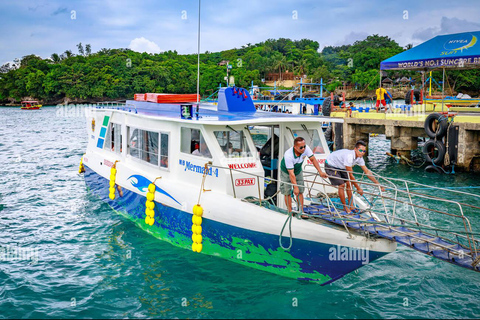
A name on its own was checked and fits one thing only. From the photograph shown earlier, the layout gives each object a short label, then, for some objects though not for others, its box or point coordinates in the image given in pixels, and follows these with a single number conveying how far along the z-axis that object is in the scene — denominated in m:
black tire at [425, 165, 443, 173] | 19.16
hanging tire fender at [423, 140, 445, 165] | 19.03
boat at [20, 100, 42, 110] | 89.62
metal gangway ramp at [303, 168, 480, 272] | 6.71
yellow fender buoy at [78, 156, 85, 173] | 14.69
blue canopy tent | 20.17
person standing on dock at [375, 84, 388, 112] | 27.25
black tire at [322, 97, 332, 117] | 27.84
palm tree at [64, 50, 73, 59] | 149.25
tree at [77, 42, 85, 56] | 159.65
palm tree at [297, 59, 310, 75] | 110.54
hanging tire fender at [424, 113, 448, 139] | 18.97
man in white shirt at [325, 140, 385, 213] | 8.31
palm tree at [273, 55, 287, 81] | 110.88
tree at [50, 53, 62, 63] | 146.38
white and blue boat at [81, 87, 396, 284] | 7.49
